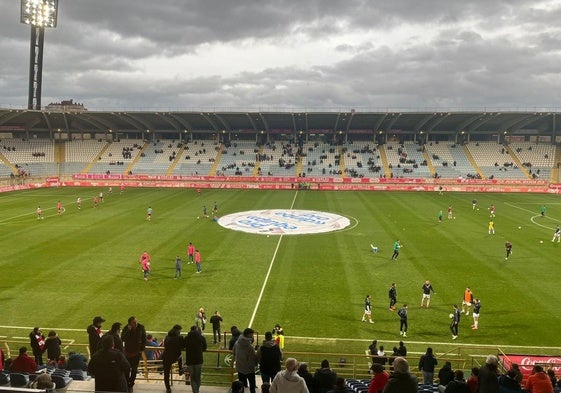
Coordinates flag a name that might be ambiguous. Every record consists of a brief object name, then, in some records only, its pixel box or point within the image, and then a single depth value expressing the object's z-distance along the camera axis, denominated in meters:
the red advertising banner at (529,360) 12.92
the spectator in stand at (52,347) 11.93
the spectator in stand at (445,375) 9.52
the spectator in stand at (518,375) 7.80
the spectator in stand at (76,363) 11.35
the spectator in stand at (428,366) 11.76
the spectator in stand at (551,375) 9.49
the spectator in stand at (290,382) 6.89
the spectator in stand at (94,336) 9.71
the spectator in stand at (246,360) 9.10
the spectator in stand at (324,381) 8.00
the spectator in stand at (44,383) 6.36
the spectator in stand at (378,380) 7.32
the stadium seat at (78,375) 10.00
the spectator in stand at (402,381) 6.48
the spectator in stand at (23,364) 9.59
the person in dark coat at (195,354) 9.03
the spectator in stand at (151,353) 13.75
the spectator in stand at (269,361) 9.01
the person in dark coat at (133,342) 9.15
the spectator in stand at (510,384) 7.46
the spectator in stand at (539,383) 7.89
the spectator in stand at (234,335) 12.58
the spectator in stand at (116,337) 8.79
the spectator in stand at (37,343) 11.91
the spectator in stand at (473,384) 7.73
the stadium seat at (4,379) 8.21
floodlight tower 69.62
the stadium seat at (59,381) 8.40
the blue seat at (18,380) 8.22
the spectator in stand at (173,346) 9.30
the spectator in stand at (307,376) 8.02
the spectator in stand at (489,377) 7.37
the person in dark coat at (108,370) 7.24
